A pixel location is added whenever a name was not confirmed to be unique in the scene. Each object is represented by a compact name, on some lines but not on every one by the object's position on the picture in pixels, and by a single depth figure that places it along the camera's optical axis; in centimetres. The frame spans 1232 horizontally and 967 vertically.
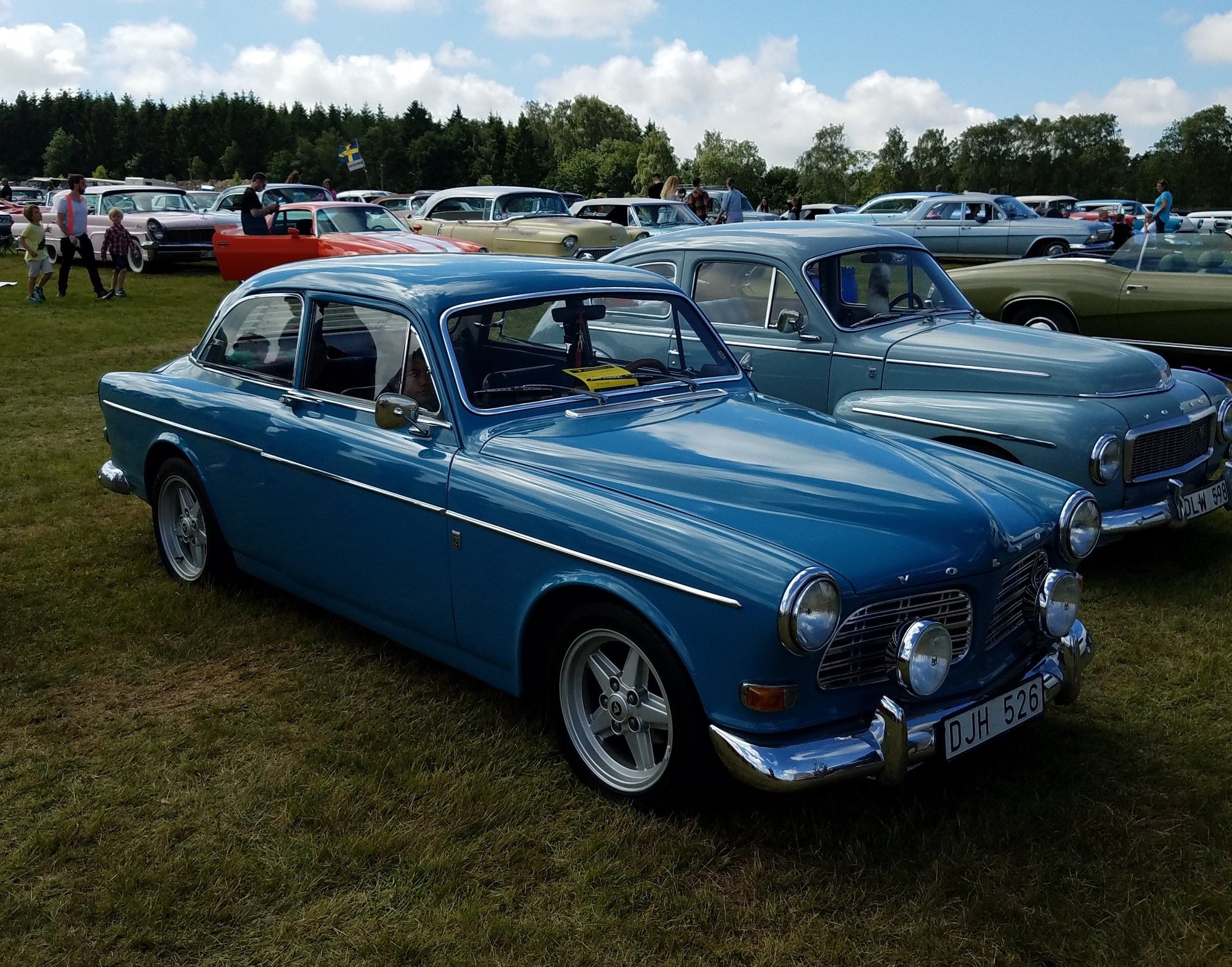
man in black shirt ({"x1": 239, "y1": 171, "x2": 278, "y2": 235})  1753
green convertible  1048
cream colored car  1706
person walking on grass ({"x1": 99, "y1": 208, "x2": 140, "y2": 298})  1727
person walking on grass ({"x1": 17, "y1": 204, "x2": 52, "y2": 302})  1608
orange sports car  1506
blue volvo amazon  313
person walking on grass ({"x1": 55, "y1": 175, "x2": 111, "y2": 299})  1678
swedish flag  3394
